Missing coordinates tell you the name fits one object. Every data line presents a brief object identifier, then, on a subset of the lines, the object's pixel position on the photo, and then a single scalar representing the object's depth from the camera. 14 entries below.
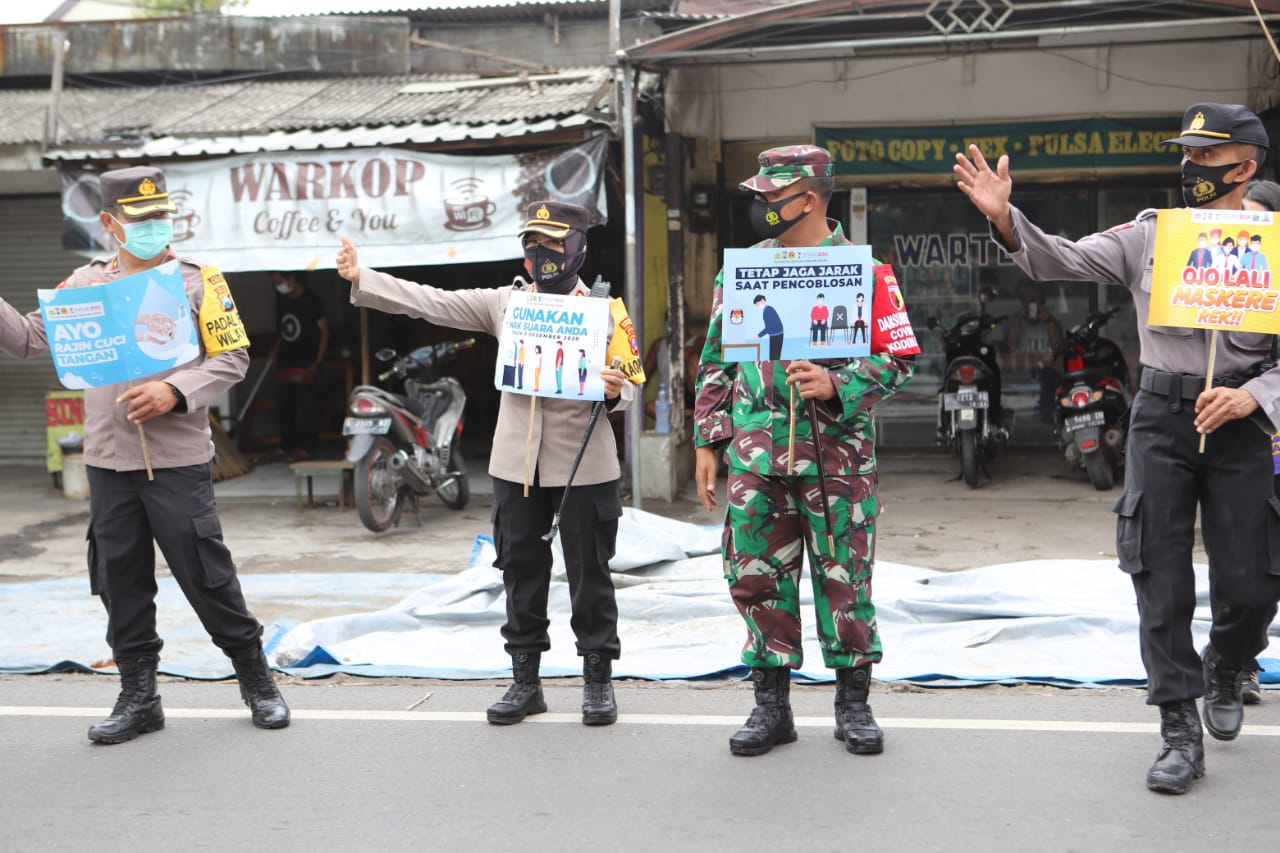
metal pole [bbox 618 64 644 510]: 10.05
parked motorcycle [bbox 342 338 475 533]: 9.97
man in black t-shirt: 13.66
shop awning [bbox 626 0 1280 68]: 9.29
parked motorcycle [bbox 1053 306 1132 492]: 11.01
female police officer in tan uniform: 5.25
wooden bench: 11.30
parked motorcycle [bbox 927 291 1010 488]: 11.45
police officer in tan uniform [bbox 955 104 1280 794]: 4.32
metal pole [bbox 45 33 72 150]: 11.53
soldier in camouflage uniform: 4.68
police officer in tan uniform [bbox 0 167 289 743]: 5.09
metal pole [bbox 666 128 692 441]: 11.61
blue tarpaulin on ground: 6.06
